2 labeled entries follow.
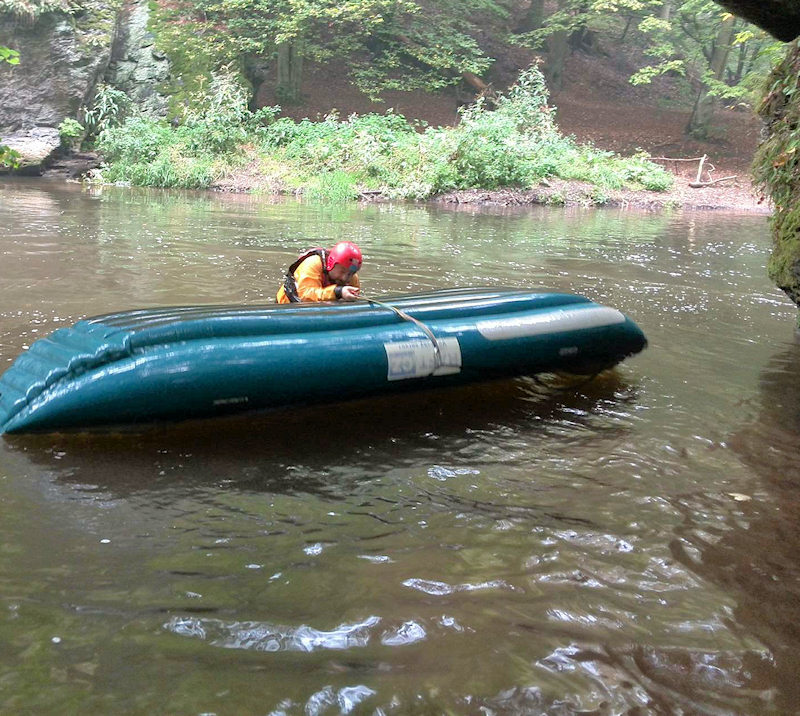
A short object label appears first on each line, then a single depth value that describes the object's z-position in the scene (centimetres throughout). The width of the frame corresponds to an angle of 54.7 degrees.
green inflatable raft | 333
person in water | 479
